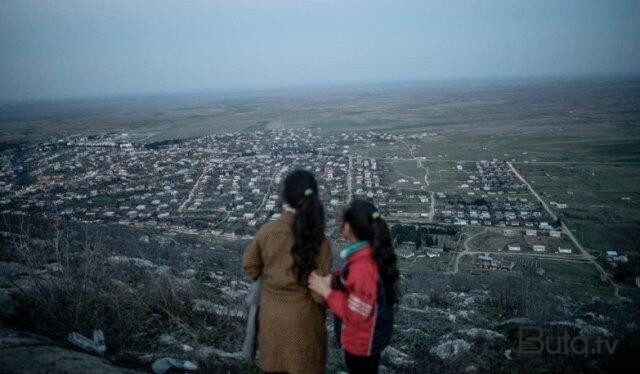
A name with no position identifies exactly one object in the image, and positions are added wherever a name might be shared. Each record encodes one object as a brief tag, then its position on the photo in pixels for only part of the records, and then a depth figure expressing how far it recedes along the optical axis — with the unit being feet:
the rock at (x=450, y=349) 13.21
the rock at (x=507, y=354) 12.76
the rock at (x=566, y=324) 15.07
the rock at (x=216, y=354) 10.79
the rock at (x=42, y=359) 7.87
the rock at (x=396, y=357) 12.39
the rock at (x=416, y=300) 23.66
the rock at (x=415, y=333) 15.85
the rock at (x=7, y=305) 10.91
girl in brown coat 6.38
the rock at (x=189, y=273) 22.34
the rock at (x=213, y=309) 13.84
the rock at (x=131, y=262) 20.68
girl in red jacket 6.34
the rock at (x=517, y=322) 15.69
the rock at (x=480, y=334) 14.42
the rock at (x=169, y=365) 9.57
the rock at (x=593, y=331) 14.26
